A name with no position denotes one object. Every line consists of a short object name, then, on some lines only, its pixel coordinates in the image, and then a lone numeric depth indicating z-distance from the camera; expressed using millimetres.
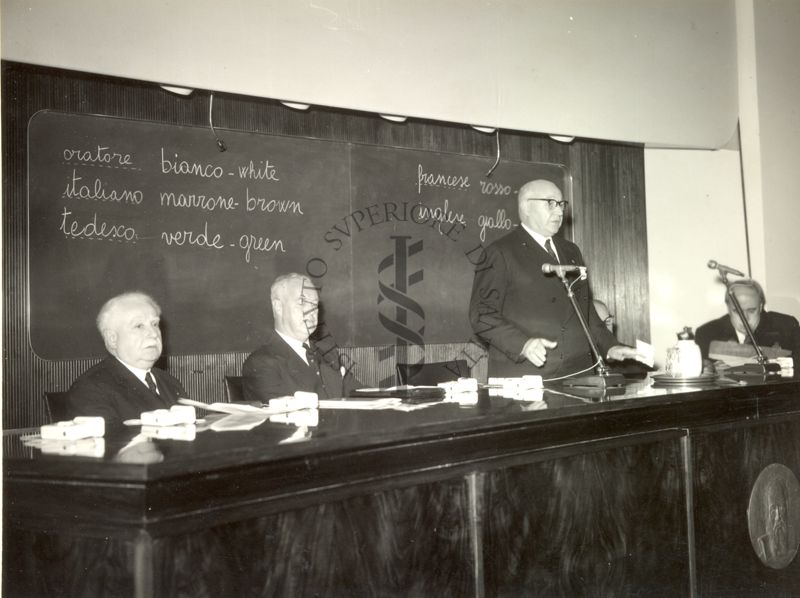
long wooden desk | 1560
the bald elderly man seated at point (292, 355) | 2973
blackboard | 3498
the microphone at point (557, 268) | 2750
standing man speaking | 3396
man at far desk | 4465
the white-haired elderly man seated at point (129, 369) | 2518
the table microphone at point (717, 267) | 3160
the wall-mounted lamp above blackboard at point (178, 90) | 3628
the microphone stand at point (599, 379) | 2785
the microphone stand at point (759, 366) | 3252
